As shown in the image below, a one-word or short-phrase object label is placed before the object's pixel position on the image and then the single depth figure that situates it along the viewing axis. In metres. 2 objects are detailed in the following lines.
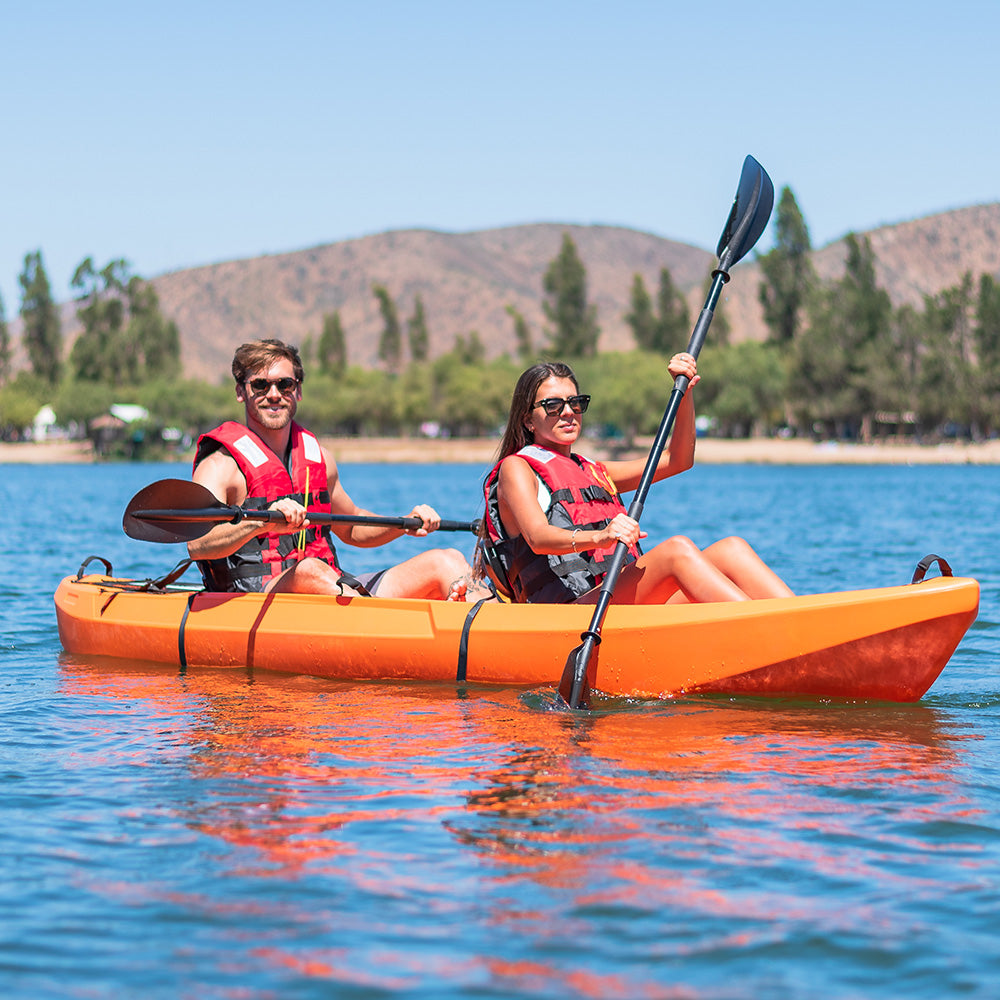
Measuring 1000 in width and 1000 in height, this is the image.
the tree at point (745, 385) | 71.88
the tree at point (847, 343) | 65.00
